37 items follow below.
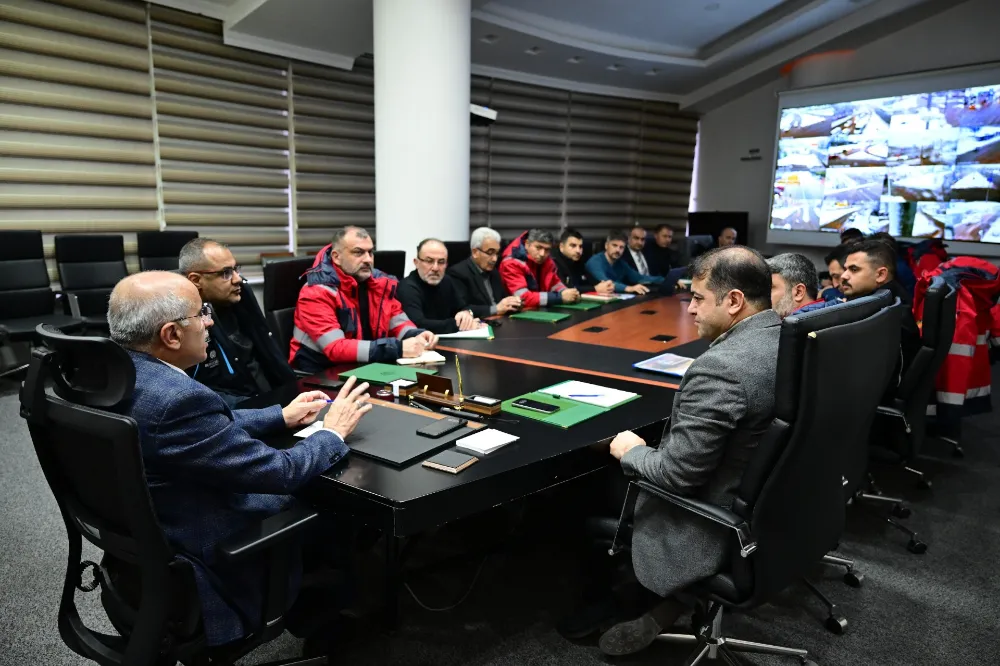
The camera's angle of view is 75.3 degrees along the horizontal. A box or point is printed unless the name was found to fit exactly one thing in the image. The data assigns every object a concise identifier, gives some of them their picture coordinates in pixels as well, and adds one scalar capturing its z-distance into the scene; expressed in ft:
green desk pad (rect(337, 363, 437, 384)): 8.16
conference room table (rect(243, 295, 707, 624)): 5.09
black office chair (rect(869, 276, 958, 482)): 9.10
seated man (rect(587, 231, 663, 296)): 21.30
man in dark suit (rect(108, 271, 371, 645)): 4.53
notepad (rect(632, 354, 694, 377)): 8.87
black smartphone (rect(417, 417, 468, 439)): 6.18
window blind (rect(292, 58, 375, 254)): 21.34
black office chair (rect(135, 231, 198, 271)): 17.46
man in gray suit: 5.24
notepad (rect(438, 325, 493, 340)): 11.28
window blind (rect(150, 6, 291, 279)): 18.16
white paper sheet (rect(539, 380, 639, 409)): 7.44
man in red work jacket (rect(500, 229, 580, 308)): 15.55
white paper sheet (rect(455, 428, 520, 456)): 5.85
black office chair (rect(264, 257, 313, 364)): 10.37
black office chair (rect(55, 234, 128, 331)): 16.52
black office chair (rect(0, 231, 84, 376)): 15.64
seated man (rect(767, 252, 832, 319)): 9.90
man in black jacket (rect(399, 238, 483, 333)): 12.26
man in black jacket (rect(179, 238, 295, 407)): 8.75
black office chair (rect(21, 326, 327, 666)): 4.18
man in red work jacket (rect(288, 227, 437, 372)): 9.62
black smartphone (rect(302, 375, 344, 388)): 8.05
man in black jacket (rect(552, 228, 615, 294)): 20.34
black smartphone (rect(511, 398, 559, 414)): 7.04
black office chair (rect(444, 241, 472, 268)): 16.17
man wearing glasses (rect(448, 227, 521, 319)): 14.89
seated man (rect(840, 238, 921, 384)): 10.74
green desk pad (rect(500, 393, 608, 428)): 6.72
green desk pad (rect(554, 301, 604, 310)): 15.03
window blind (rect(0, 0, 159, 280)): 15.65
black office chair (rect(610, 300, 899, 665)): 4.89
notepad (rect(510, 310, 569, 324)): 13.20
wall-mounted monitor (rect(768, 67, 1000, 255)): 23.30
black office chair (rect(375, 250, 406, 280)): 13.39
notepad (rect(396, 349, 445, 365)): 9.23
